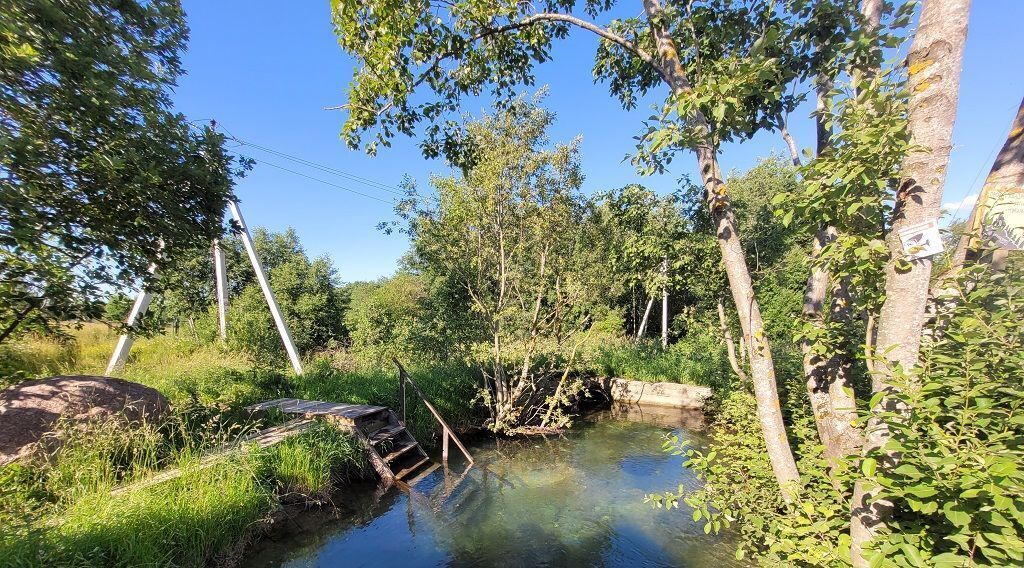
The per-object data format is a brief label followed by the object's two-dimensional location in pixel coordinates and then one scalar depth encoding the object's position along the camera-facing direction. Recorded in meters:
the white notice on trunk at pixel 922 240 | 1.74
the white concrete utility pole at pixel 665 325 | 16.02
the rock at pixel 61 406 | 4.23
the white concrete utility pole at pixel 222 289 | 11.57
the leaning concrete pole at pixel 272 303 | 10.65
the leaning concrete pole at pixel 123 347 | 8.55
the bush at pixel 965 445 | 1.41
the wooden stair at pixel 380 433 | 6.89
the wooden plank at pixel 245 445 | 4.34
